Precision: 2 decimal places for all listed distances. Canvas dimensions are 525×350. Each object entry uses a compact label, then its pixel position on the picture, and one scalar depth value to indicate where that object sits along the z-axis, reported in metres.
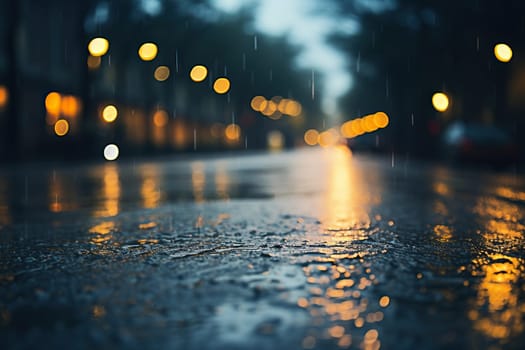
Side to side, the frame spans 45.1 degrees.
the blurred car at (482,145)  20.59
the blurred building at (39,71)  24.55
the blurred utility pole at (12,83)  24.38
